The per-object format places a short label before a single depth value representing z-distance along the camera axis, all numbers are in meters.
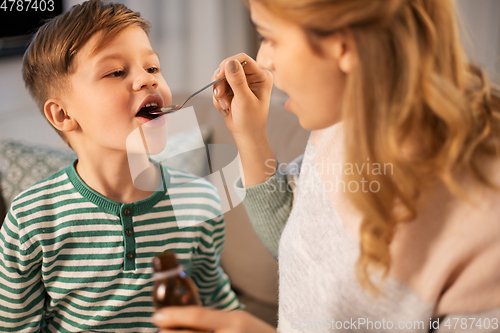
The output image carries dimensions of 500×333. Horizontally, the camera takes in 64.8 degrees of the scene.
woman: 0.45
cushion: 1.08
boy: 0.69
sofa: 1.09
